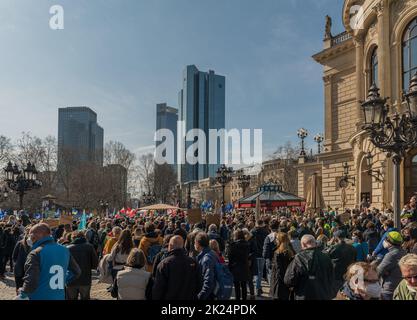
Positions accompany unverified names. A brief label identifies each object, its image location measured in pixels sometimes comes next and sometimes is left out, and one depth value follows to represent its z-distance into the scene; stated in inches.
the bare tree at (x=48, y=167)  2506.2
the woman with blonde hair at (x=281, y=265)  281.1
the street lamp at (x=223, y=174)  1015.6
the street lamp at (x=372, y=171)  897.5
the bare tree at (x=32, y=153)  2420.0
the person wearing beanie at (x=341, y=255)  289.0
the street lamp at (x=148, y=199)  1962.4
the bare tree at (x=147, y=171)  2967.5
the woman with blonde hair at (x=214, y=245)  282.4
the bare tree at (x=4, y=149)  2277.3
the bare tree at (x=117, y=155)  2802.7
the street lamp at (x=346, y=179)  1168.2
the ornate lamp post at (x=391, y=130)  390.9
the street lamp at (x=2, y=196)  1343.1
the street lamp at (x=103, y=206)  1938.0
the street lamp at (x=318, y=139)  1830.0
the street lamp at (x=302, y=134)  1822.2
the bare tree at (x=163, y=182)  2962.6
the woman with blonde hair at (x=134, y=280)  204.1
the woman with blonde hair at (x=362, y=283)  150.5
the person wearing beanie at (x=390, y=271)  227.6
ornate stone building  877.8
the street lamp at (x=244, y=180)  1227.2
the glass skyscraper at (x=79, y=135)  2861.7
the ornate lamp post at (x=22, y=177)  810.8
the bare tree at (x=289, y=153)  3078.0
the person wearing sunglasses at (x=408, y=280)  150.7
